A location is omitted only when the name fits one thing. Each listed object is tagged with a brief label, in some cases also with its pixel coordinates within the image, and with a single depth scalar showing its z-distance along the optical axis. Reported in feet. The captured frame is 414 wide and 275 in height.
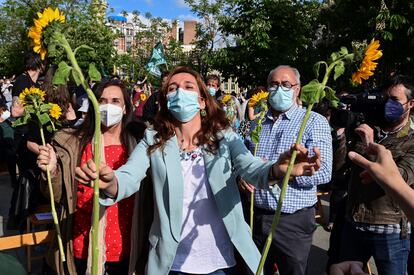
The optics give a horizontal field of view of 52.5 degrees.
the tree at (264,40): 41.39
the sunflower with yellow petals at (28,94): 9.16
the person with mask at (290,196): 9.19
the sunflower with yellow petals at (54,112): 9.52
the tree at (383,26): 31.99
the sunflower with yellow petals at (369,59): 4.85
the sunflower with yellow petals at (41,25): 4.82
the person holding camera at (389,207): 8.76
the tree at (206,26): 67.46
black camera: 8.74
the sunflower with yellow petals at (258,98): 11.50
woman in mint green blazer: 6.72
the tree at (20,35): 51.78
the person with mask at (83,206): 8.36
